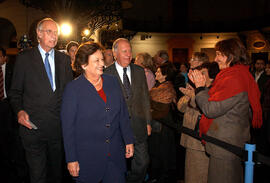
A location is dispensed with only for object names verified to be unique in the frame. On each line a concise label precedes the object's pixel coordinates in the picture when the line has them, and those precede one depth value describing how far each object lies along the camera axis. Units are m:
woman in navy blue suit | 2.17
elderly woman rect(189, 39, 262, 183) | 2.34
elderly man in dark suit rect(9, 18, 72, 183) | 2.54
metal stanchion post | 2.26
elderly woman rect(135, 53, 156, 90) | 4.58
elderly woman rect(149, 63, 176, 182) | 3.76
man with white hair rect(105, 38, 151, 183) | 3.26
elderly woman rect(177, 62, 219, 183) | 3.03
